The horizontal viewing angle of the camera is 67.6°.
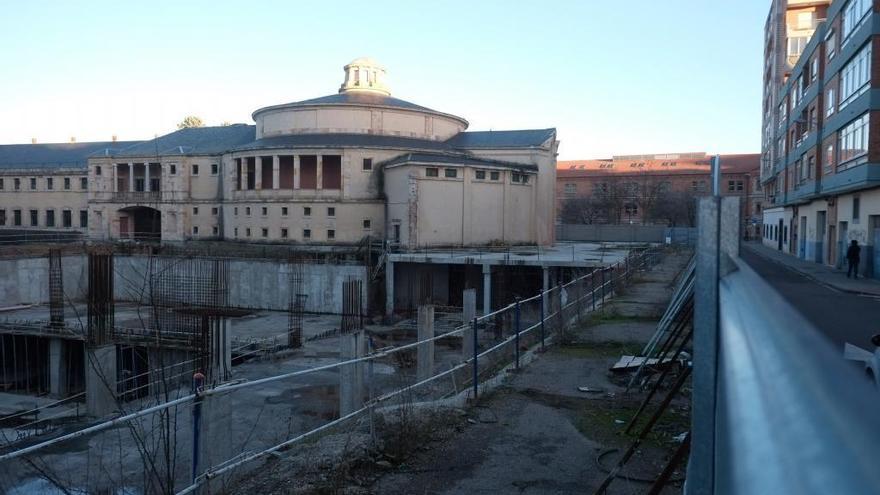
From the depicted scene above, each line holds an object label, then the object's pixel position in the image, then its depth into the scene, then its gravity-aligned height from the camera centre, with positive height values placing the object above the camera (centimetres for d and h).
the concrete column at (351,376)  1176 -283
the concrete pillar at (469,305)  1744 -218
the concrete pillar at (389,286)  3928 -382
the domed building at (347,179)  4491 +329
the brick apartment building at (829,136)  2694 +474
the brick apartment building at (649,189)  8156 +472
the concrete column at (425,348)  1500 -289
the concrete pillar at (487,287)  3612 -350
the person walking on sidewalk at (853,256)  2766 -124
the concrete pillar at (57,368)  2706 -619
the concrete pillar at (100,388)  1925 -494
